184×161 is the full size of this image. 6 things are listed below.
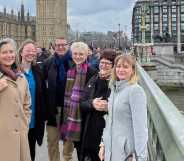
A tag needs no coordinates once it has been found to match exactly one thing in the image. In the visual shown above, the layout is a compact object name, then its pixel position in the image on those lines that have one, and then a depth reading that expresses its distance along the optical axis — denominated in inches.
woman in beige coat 66.0
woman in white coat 55.9
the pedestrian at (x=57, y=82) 88.1
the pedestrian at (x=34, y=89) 81.9
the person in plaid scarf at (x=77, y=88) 79.0
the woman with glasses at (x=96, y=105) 68.5
